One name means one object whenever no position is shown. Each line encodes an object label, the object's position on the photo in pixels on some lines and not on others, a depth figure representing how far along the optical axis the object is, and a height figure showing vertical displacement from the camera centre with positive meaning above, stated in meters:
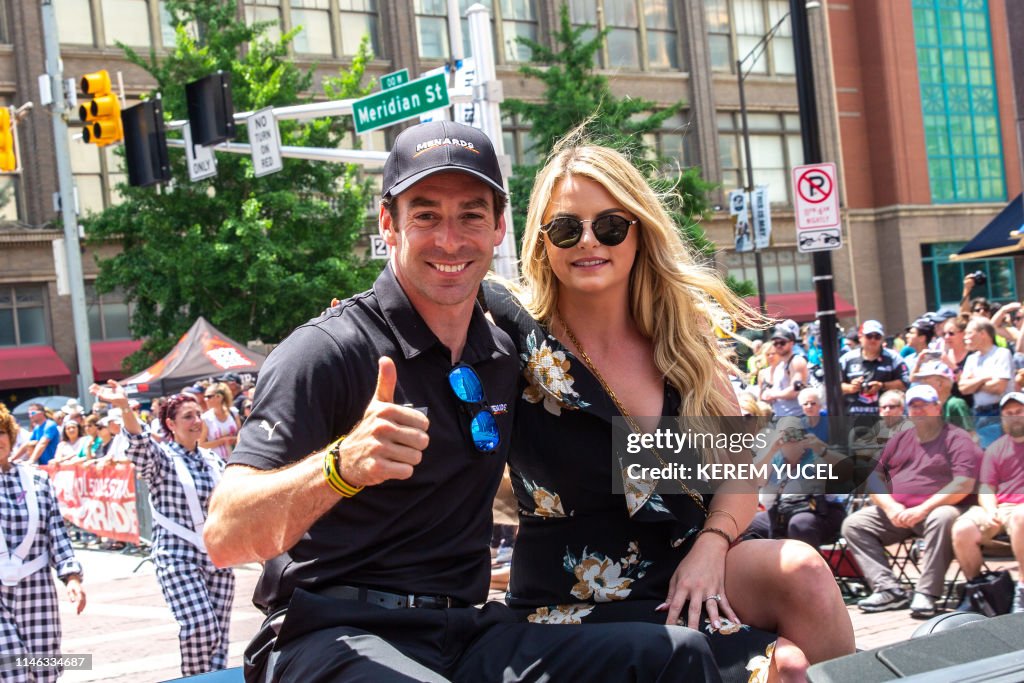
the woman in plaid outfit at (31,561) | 6.69 -0.96
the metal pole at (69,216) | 22.31 +3.47
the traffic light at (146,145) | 16.44 +3.41
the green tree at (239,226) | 25.81 +3.46
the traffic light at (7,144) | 16.58 +3.64
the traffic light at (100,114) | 16.22 +3.84
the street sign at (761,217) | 30.89 +2.87
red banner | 16.27 -1.57
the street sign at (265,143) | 16.62 +3.28
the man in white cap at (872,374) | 11.73 -0.61
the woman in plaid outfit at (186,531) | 7.14 -0.96
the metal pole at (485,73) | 12.85 +3.10
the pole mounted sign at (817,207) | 10.66 +1.02
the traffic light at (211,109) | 15.67 +3.65
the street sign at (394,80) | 14.20 +3.49
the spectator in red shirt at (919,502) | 7.89 -1.42
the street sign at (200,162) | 16.42 +3.07
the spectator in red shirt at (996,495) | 7.88 -1.33
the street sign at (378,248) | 15.23 +1.54
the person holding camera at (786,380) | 13.16 -0.67
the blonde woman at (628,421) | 2.82 -0.23
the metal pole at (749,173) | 34.25 +4.79
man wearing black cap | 2.34 -0.25
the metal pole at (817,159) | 10.79 +1.53
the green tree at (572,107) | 25.25 +5.24
